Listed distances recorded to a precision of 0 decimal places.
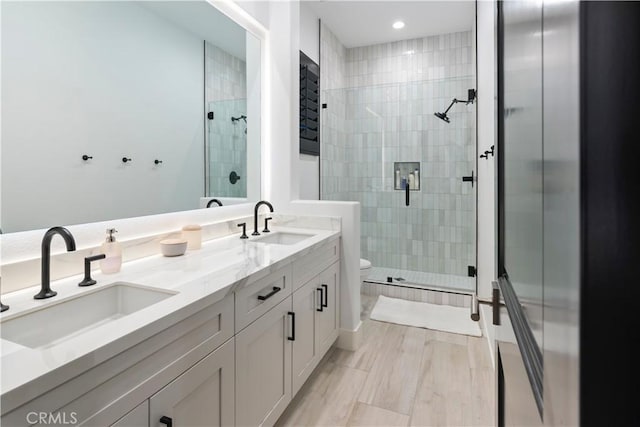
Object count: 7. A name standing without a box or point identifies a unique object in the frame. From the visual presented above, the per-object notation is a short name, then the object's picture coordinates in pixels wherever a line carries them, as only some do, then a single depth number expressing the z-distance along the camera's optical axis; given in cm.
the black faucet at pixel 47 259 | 103
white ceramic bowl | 159
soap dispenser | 128
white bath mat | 272
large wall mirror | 119
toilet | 326
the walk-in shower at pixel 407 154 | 357
